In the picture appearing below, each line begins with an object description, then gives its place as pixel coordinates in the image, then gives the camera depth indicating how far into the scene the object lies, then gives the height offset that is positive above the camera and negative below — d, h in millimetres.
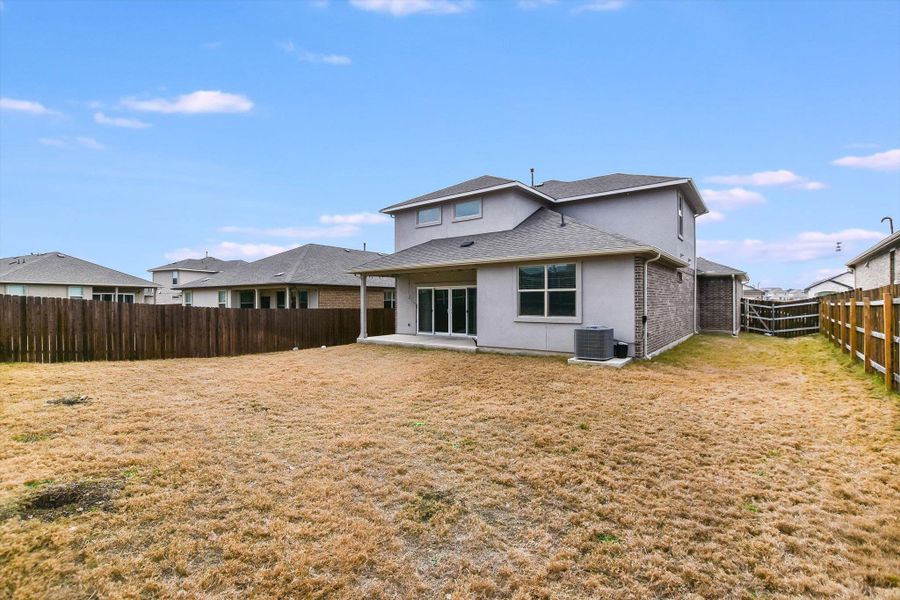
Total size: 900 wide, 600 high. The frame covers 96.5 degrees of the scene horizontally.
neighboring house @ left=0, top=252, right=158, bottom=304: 25891 +1655
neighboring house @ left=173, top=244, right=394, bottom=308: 20747 +986
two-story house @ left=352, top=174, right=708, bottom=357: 10766 +1158
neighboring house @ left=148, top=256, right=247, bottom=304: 38344 +2961
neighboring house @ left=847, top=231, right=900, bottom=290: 14714 +1470
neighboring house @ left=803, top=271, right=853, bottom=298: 41500 +1523
